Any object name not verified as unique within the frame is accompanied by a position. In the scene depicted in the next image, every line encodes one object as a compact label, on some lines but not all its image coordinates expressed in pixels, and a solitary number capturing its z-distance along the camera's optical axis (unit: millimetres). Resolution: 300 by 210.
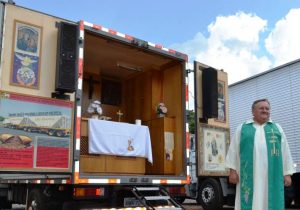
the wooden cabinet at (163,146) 7742
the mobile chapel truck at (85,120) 5688
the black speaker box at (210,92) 7727
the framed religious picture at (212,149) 7711
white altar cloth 6934
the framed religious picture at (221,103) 8178
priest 4488
